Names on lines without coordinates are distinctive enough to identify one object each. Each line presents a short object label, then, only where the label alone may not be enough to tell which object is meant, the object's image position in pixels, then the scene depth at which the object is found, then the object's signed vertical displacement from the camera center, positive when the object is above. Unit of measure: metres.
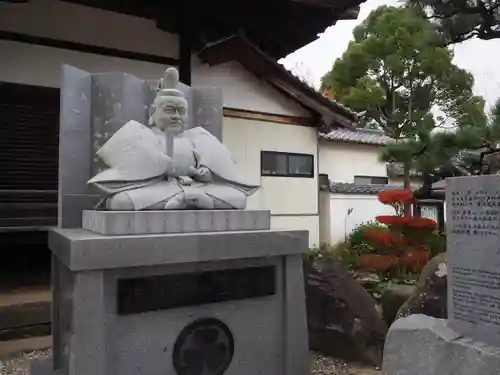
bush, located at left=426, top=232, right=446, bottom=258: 7.76 -0.63
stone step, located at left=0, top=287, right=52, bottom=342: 4.79 -1.12
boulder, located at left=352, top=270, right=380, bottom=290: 6.97 -1.15
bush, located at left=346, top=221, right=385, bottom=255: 10.09 -0.76
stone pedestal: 2.49 -0.56
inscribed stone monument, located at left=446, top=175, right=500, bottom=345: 2.68 -0.30
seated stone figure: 2.86 +0.29
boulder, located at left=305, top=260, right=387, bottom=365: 4.04 -0.98
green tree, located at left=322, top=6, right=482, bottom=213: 16.14 +4.81
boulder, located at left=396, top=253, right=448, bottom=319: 3.86 -0.76
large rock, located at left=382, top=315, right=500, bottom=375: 2.57 -0.87
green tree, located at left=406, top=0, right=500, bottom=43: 4.92 +2.11
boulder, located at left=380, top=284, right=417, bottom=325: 4.87 -0.99
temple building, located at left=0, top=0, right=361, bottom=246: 5.47 +1.96
